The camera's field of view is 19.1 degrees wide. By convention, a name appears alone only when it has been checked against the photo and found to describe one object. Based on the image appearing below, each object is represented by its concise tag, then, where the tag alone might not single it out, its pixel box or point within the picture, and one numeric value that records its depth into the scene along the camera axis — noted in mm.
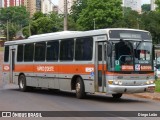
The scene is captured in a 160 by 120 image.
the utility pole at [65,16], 37141
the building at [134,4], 176500
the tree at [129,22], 98000
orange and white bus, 18734
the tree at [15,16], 140000
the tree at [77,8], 123438
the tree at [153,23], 98750
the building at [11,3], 134562
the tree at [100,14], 103188
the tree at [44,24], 87250
